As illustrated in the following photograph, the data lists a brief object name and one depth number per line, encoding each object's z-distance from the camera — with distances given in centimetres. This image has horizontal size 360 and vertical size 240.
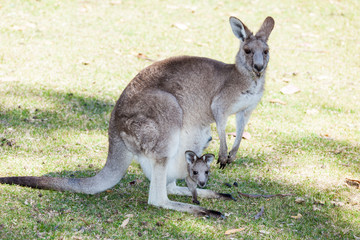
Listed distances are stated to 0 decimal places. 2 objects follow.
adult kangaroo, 731
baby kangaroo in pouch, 773
